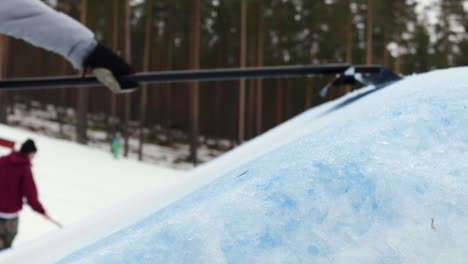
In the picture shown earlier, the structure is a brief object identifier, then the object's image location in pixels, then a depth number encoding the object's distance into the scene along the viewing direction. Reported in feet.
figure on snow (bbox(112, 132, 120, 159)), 58.65
